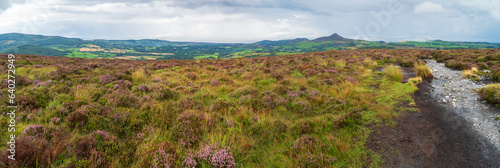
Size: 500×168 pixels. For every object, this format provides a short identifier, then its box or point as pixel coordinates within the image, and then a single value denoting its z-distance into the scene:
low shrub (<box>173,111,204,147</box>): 4.94
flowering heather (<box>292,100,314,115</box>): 7.17
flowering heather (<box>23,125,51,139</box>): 4.16
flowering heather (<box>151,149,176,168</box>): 3.82
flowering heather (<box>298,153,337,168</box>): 4.03
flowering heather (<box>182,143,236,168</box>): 4.05
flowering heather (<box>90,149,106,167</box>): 3.64
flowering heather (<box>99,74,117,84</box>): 11.21
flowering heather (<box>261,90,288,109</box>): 7.85
